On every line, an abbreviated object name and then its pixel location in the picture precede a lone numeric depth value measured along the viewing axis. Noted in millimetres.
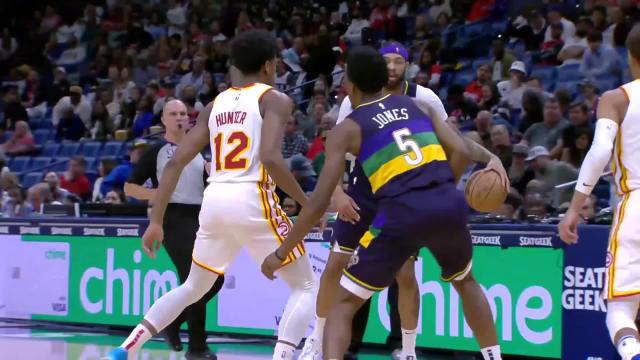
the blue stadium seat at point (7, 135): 21442
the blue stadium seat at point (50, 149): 20469
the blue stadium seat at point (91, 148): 19625
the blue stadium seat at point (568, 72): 14711
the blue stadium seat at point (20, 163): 20297
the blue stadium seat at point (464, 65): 16672
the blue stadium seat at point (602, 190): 11922
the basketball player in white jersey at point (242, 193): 6863
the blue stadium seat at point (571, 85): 14117
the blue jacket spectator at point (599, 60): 14008
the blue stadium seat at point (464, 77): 16141
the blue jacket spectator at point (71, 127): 20641
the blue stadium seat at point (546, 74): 15065
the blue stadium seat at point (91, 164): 19158
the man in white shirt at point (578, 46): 14883
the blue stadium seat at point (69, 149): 20109
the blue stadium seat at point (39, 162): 20125
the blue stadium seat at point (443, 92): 15760
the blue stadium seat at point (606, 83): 13906
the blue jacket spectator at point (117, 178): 15016
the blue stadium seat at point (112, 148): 19156
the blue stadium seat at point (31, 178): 19359
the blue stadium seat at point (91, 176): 18292
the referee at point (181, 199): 9109
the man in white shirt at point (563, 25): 15406
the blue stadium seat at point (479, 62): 16473
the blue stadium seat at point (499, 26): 17250
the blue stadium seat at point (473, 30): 17562
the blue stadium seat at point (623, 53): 14267
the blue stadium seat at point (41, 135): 21562
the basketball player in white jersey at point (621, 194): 6012
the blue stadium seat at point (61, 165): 19703
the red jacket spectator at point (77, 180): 16703
